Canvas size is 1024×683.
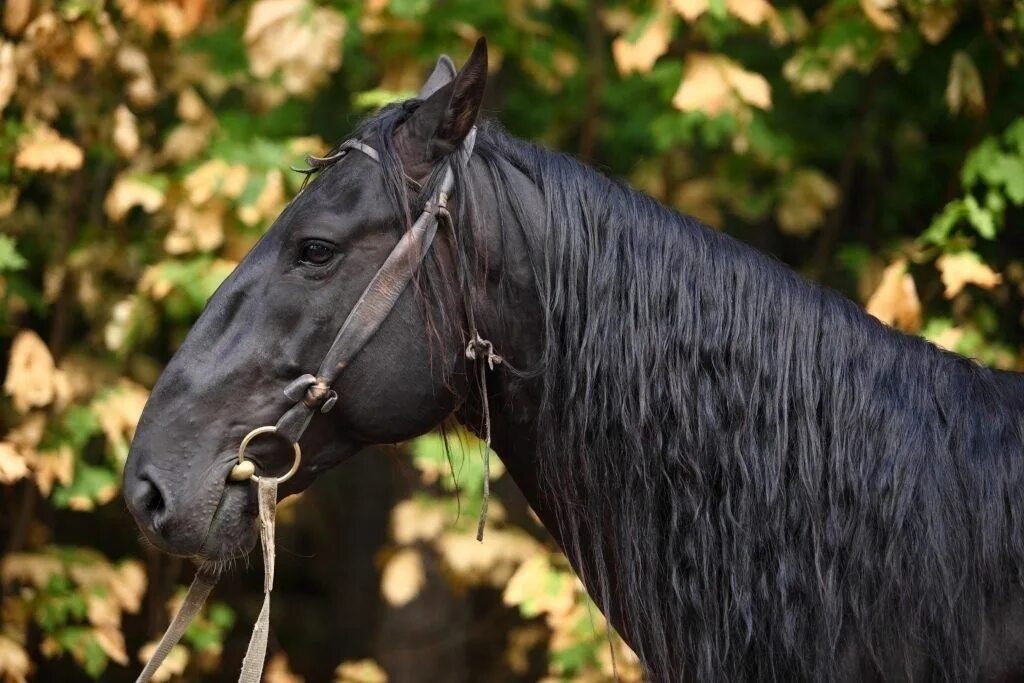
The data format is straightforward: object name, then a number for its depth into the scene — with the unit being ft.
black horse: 13.21
